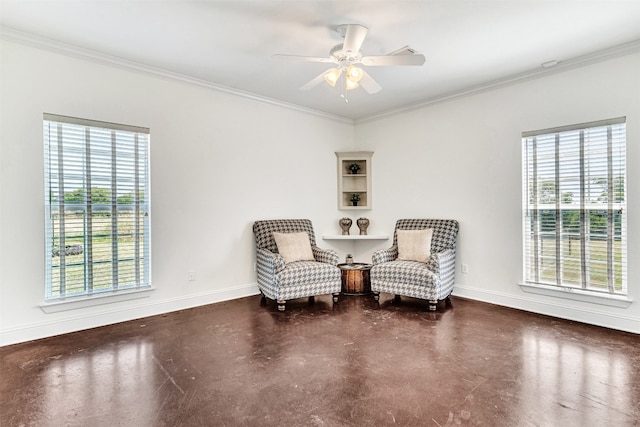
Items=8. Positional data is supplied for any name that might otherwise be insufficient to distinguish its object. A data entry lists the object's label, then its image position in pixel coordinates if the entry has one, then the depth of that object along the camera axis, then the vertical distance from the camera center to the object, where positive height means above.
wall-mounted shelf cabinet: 5.19 +0.54
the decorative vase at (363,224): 5.14 -0.16
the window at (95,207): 2.91 +0.07
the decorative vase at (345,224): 5.15 -0.16
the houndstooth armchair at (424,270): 3.59 -0.63
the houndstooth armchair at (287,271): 3.64 -0.64
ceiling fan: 2.41 +1.19
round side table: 4.33 -0.87
